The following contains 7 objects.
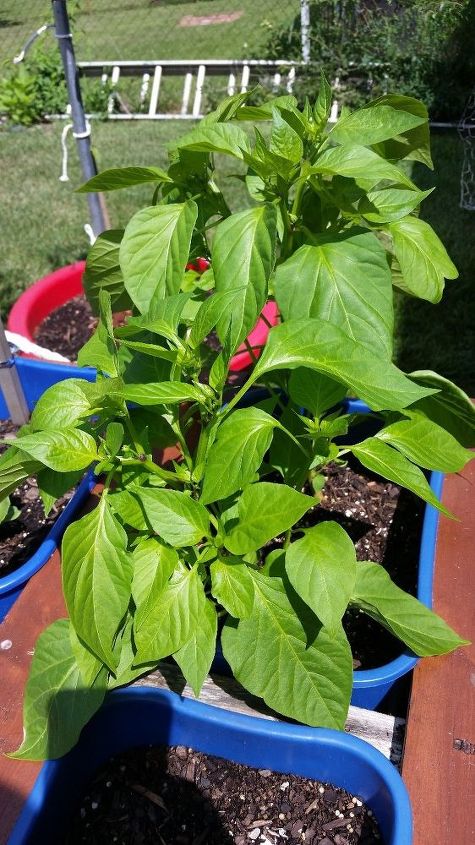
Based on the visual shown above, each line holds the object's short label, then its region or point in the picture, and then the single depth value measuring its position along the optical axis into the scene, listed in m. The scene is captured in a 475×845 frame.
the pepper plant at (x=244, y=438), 0.83
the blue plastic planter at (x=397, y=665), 0.95
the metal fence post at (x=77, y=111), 1.73
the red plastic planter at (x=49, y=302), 2.05
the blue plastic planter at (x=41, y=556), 1.14
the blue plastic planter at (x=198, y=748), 0.86
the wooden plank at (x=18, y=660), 0.88
